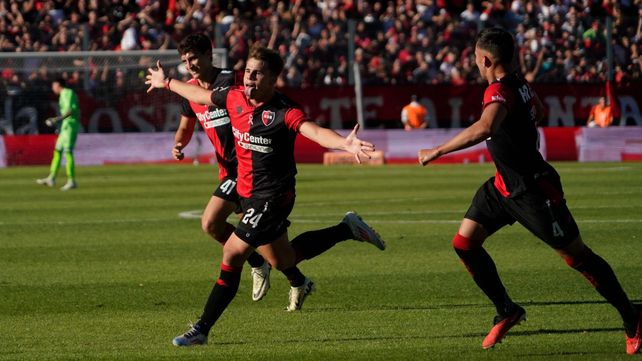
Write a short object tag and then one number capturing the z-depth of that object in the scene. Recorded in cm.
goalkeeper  4719
